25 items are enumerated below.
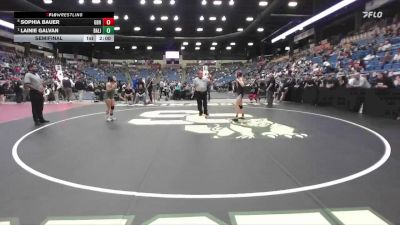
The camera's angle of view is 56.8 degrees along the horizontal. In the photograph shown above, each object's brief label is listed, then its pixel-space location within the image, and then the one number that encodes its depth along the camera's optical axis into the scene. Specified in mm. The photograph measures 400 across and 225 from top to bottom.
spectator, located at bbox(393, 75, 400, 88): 11591
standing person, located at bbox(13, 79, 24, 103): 20119
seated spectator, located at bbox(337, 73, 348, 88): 14586
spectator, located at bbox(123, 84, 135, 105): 20047
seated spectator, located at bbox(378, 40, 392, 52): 18453
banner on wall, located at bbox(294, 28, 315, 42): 34656
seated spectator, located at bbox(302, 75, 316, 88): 17875
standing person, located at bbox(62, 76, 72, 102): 20438
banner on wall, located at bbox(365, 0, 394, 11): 22047
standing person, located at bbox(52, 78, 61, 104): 20812
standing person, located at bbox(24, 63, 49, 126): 10422
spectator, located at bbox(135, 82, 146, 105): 18722
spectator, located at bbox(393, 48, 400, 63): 15980
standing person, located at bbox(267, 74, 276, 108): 17203
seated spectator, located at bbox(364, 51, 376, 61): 18747
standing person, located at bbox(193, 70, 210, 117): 12180
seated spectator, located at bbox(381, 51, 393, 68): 16688
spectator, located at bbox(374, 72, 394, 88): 11609
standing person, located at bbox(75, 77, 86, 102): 21625
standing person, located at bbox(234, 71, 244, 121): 11125
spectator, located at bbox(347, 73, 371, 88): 13020
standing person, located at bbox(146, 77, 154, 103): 19922
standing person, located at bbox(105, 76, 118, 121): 11188
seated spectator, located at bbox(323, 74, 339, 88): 15227
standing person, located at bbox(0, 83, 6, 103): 21067
